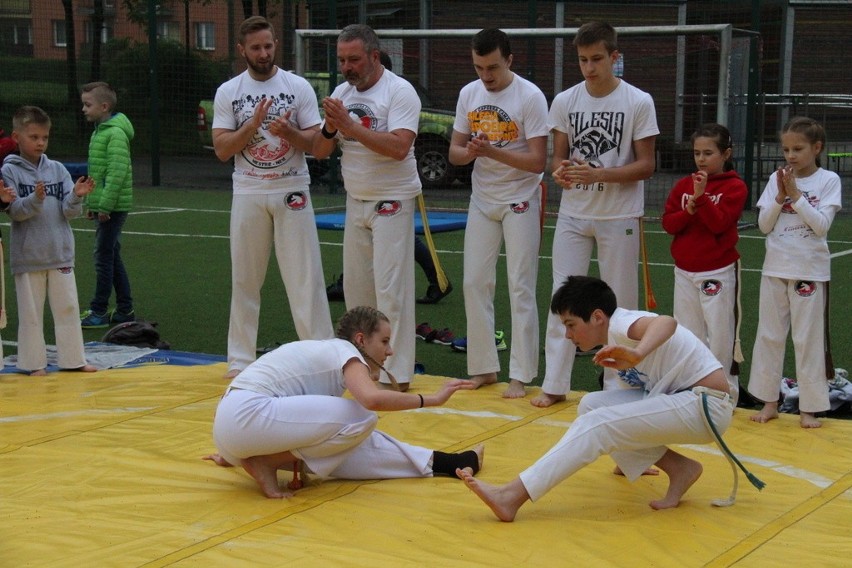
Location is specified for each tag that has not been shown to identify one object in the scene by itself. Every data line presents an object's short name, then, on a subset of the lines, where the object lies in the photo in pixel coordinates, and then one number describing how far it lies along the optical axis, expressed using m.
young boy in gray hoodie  6.94
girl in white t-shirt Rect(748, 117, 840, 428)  5.89
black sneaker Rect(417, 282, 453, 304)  9.42
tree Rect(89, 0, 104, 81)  22.36
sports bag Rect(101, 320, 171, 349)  7.89
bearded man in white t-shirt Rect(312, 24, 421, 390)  6.55
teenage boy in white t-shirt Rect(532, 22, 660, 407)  6.24
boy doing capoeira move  4.46
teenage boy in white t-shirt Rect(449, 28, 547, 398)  6.50
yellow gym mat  4.14
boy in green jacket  8.51
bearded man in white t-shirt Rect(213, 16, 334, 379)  6.77
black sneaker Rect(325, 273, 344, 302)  9.52
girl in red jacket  6.02
